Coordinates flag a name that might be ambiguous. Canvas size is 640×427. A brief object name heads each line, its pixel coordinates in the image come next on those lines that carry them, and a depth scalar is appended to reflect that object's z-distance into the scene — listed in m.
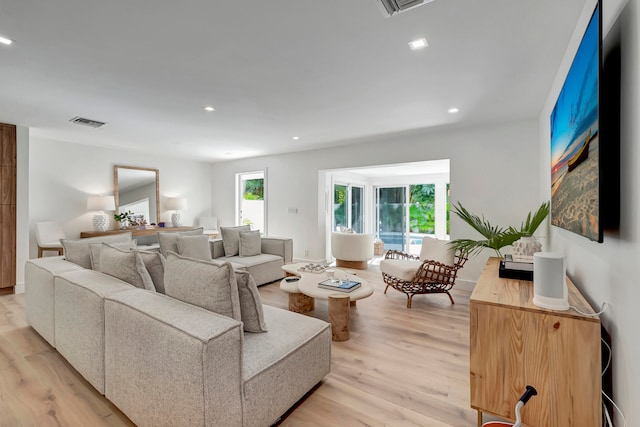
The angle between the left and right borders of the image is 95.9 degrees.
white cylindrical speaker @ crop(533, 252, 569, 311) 1.39
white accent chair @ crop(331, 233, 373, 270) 5.54
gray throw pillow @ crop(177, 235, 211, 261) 4.00
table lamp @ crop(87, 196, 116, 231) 5.06
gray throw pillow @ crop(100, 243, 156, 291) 2.04
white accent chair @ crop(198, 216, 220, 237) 6.90
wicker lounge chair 3.49
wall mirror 5.65
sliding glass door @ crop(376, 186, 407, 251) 7.87
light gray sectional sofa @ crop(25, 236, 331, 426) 1.25
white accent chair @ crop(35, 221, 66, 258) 4.35
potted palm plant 2.64
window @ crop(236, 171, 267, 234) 6.86
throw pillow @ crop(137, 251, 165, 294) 2.20
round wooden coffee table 2.63
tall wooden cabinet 3.88
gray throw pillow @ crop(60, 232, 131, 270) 2.69
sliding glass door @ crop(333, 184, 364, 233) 6.90
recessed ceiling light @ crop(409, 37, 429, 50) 1.98
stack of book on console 1.96
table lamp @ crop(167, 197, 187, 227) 6.29
